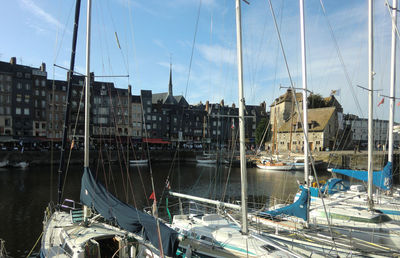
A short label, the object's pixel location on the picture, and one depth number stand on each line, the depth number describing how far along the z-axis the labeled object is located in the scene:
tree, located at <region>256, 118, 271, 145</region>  89.31
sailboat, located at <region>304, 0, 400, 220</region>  16.38
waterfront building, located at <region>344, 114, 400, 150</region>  76.69
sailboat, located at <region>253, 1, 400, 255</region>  13.30
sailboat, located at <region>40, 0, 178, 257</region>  9.40
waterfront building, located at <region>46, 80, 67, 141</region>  76.81
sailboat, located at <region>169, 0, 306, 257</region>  9.78
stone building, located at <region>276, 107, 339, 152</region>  70.81
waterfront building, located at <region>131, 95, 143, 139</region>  87.31
